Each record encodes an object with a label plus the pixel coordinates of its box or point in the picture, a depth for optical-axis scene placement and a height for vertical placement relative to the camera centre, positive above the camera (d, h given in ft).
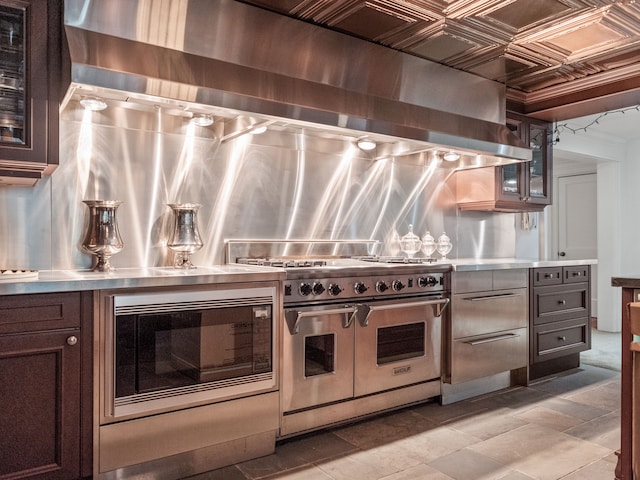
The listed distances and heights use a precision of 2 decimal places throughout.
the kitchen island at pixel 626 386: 6.11 -1.85
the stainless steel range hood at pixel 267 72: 6.74 +2.94
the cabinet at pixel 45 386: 5.78 -1.84
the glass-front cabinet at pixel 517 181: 12.81 +1.70
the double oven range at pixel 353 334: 8.13 -1.71
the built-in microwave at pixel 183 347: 6.42 -1.56
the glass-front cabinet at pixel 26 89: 6.54 +2.09
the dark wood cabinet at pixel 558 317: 11.86 -1.94
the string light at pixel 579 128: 15.37 +4.01
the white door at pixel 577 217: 21.03 +1.15
